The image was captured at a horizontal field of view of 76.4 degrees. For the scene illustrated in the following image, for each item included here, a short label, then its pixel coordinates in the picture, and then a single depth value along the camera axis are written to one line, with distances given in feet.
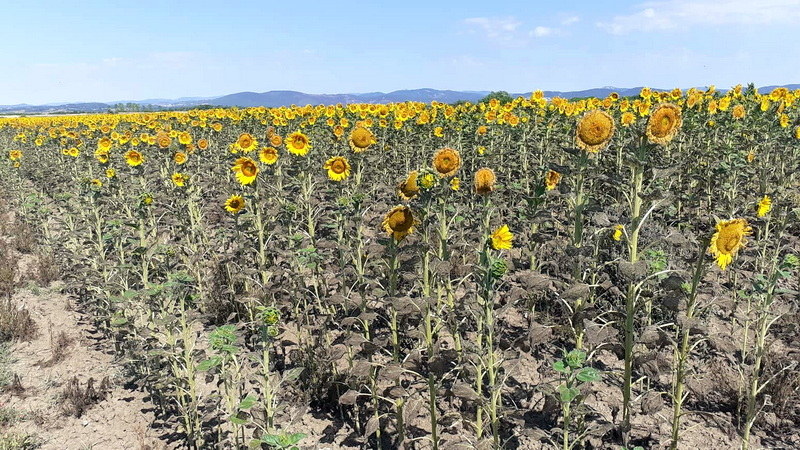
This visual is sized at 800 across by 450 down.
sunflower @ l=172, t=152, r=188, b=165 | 24.48
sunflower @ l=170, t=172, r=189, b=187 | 21.26
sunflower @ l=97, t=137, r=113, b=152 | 31.04
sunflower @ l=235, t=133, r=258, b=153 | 22.85
